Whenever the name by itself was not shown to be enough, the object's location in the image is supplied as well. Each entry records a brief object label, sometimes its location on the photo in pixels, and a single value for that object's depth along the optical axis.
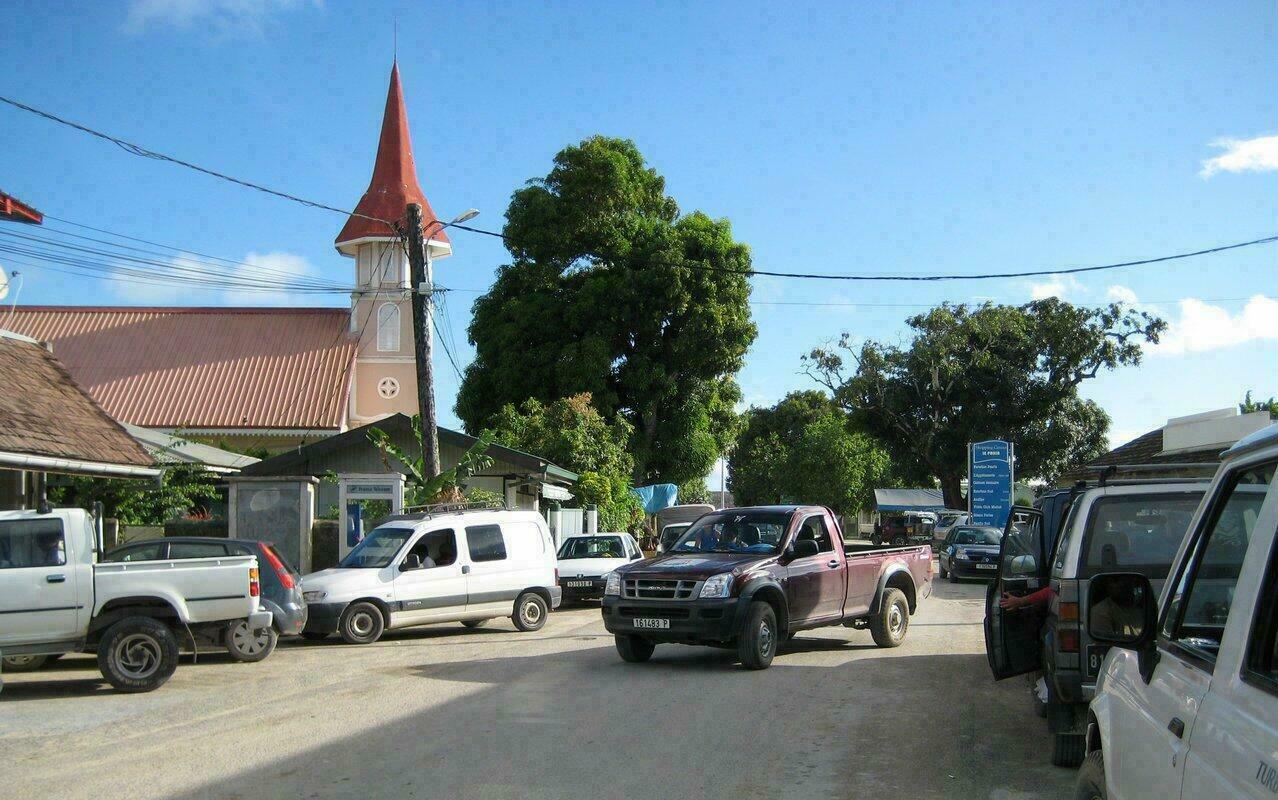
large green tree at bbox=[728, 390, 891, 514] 72.75
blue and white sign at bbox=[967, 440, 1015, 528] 35.59
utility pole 21.39
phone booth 21.89
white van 16.56
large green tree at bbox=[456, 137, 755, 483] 40.41
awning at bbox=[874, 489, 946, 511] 66.88
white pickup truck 11.48
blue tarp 40.19
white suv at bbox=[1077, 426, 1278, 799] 2.87
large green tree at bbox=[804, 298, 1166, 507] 52.97
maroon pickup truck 12.55
